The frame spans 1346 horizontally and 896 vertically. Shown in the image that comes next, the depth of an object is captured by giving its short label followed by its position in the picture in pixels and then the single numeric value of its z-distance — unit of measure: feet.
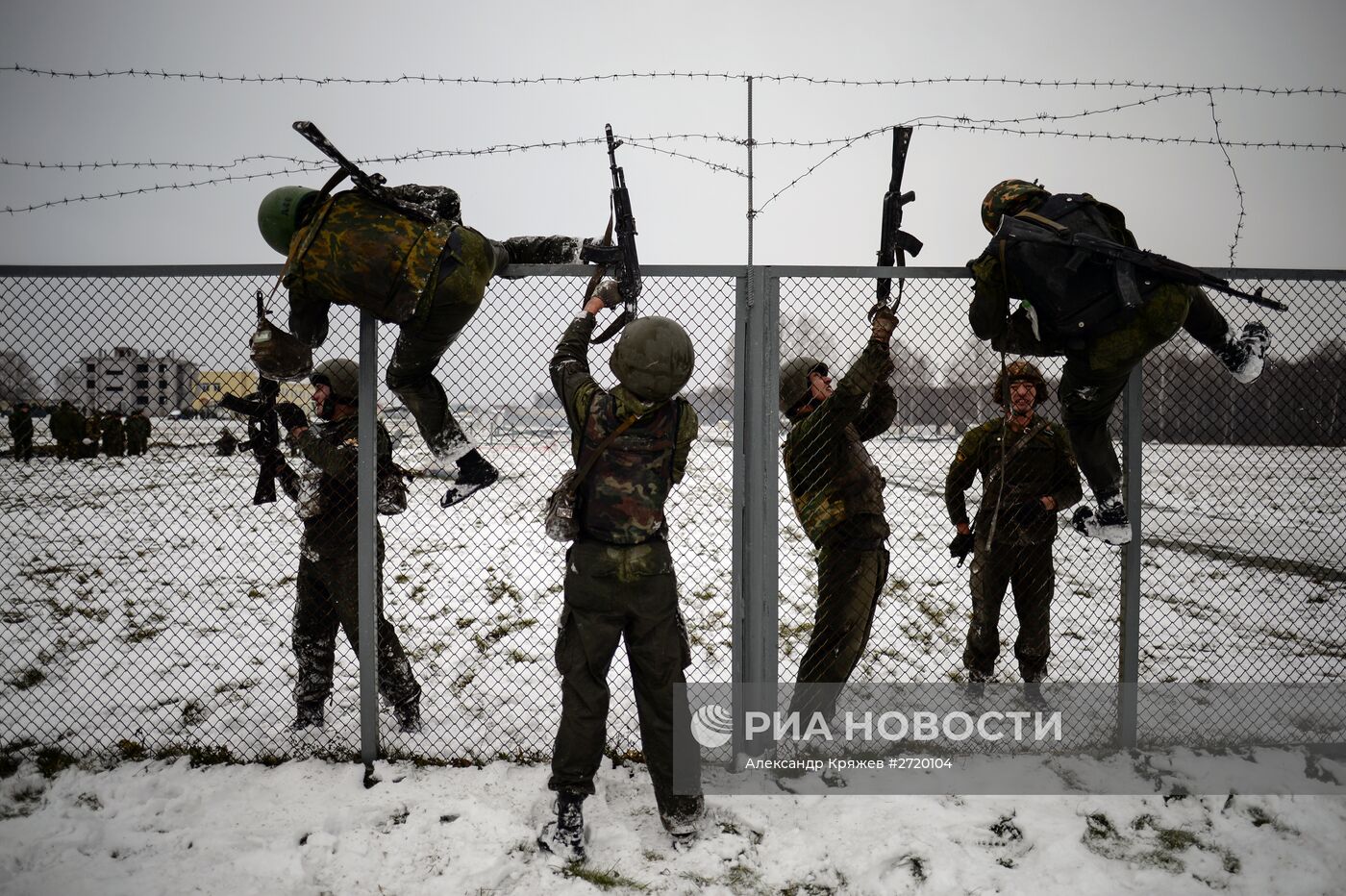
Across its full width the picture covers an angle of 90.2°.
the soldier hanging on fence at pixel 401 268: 9.46
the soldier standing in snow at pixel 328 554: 12.00
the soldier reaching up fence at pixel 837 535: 11.39
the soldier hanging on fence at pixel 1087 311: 9.45
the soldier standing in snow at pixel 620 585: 9.07
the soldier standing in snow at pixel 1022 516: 12.99
